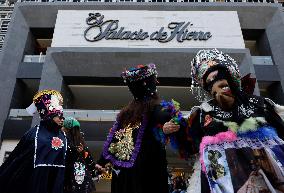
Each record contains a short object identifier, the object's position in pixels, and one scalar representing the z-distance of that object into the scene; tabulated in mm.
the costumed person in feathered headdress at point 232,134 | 2172
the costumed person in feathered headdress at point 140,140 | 3133
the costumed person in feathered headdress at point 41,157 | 3463
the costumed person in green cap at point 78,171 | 3883
